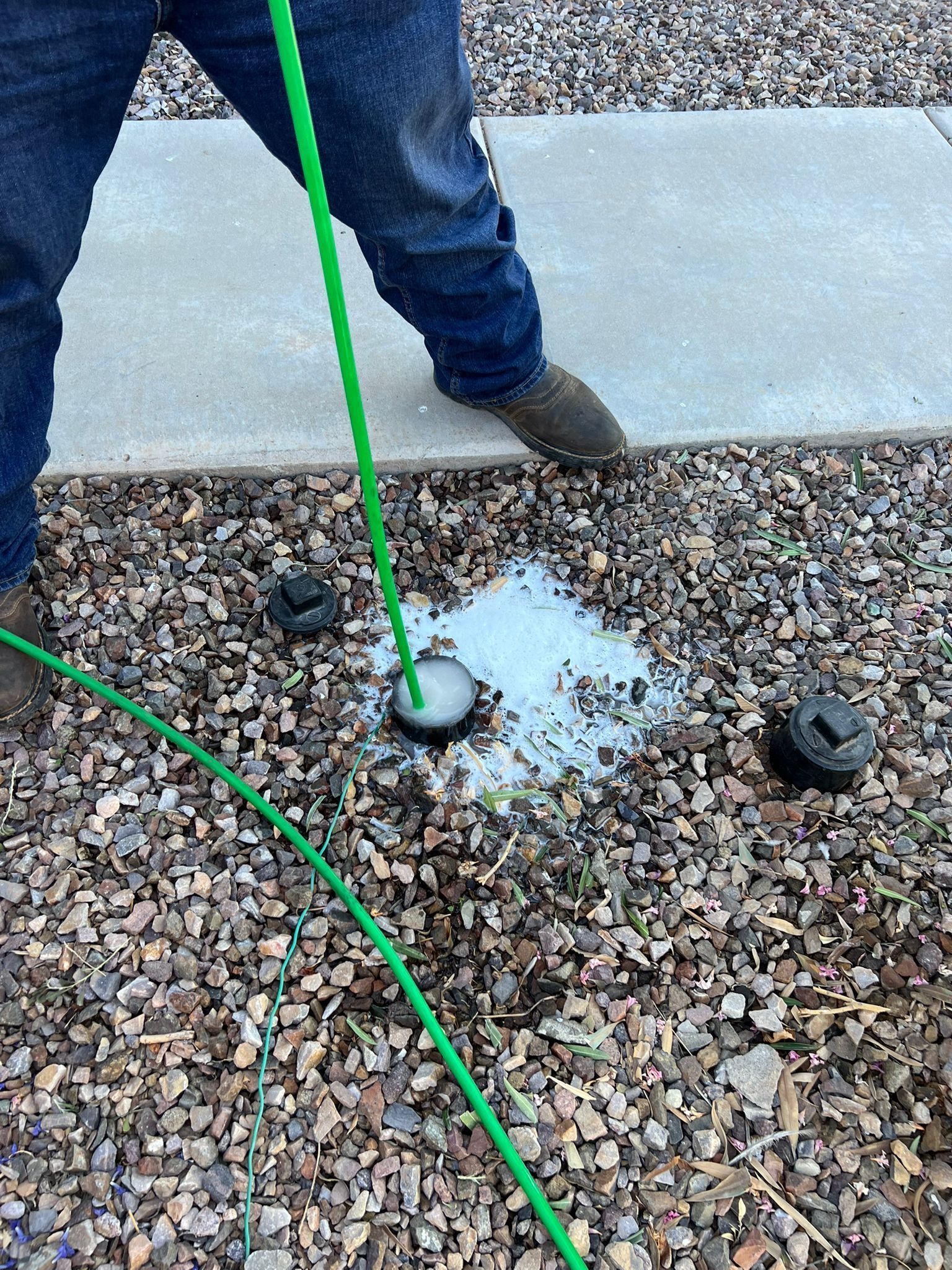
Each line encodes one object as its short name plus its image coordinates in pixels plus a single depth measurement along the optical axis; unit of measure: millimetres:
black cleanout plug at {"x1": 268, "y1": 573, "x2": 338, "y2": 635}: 1821
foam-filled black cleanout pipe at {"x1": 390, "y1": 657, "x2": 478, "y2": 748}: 1665
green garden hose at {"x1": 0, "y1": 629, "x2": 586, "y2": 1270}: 1251
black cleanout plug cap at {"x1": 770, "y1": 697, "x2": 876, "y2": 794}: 1574
